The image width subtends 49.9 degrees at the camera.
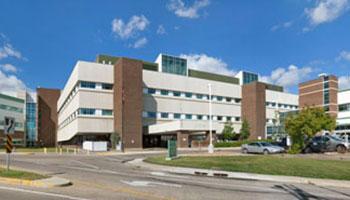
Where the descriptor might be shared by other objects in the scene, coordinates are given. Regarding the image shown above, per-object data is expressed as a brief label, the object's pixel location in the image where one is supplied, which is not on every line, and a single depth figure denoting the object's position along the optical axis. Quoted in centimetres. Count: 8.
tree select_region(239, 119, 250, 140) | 8106
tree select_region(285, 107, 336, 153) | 3450
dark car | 3613
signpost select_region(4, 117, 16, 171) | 1722
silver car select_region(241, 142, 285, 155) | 3903
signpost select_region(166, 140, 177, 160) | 3113
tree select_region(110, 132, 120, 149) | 6272
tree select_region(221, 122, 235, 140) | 7475
